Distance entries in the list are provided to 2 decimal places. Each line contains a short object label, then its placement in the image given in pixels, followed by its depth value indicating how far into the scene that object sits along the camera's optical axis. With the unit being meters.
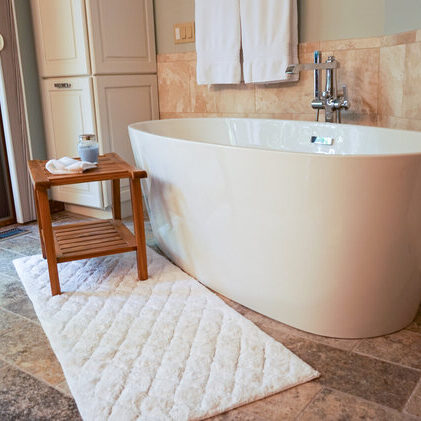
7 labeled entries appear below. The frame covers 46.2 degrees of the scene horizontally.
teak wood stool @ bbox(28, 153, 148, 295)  1.89
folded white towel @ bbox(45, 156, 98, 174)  1.98
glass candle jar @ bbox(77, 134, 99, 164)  2.13
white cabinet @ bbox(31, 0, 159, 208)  2.82
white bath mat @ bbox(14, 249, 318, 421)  1.32
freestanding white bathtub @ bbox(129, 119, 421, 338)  1.43
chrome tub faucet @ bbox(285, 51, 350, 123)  2.31
